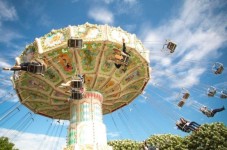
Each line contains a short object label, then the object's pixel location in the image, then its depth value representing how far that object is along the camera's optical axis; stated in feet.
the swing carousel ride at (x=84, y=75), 32.16
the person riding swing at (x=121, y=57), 31.01
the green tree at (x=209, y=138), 49.18
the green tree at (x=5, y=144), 57.98
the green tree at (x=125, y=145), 64.05
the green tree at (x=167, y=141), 56.02
